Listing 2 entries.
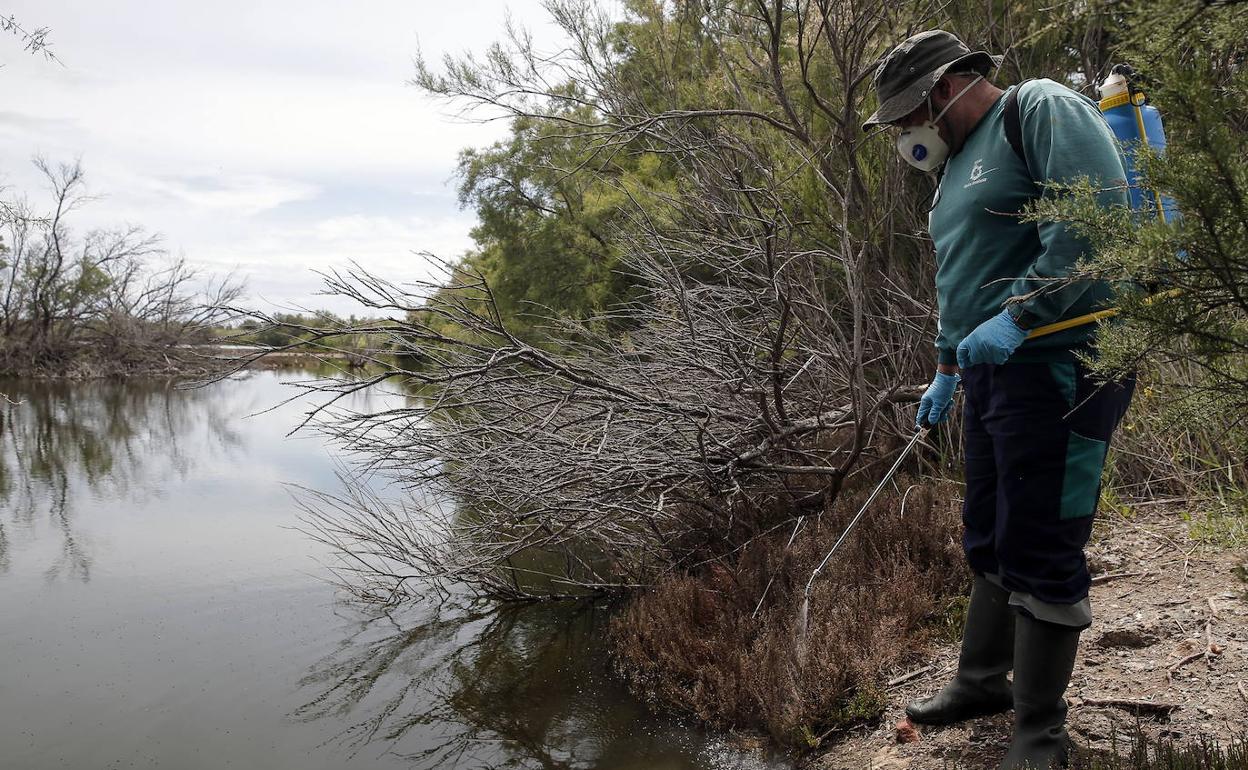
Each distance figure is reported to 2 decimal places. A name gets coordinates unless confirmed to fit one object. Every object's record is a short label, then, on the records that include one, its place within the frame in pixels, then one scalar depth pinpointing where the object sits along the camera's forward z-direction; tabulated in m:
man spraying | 2.54
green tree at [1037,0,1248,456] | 1.68
